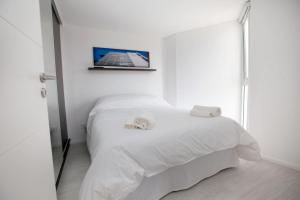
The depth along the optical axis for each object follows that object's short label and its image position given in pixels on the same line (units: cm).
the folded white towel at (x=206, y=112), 204
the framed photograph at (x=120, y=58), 321
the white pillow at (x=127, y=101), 279
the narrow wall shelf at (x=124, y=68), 314
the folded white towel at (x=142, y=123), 161
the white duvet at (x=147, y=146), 116
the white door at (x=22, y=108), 49
